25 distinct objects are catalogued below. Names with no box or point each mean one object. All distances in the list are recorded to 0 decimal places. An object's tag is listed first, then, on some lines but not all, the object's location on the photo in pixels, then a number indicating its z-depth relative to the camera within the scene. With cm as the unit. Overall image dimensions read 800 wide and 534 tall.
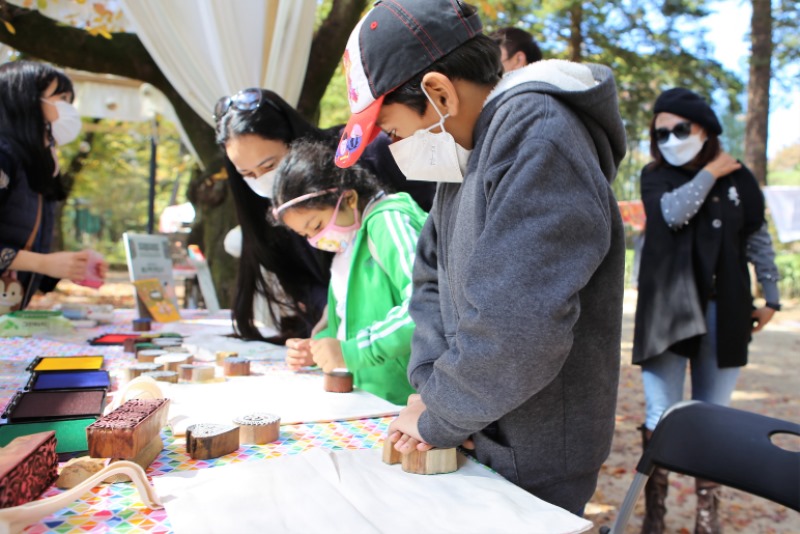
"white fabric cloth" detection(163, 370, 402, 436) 133
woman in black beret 261
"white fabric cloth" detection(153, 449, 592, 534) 83
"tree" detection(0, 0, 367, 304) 450
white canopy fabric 372
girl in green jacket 159
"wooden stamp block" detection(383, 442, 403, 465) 107
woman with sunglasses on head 229
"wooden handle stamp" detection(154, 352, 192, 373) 175
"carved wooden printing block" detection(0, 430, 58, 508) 80
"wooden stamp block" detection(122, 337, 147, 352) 212
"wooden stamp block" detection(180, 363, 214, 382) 167
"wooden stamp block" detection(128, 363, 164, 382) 162
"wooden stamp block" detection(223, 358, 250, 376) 179
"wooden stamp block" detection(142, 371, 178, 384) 160
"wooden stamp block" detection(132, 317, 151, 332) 268
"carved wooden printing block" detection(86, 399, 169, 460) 97
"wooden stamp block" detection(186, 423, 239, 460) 108
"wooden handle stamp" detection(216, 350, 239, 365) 199
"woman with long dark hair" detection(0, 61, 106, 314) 273
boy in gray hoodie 88
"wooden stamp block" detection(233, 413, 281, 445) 117
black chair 122
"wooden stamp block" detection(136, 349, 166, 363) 187
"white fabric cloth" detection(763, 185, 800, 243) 1202
